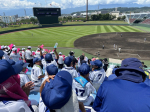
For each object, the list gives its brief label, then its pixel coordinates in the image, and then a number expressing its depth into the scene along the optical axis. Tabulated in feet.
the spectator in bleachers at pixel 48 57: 16.14
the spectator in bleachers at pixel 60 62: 24.81
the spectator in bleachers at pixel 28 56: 26.68
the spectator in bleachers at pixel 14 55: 23.88
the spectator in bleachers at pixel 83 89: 9.56
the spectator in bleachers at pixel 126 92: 4.34
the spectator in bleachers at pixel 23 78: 11.01
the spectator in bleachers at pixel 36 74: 13.70
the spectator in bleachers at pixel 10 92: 5.00
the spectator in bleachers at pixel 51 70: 10.09
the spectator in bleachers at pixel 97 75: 13.26
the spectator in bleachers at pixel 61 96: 4.66
